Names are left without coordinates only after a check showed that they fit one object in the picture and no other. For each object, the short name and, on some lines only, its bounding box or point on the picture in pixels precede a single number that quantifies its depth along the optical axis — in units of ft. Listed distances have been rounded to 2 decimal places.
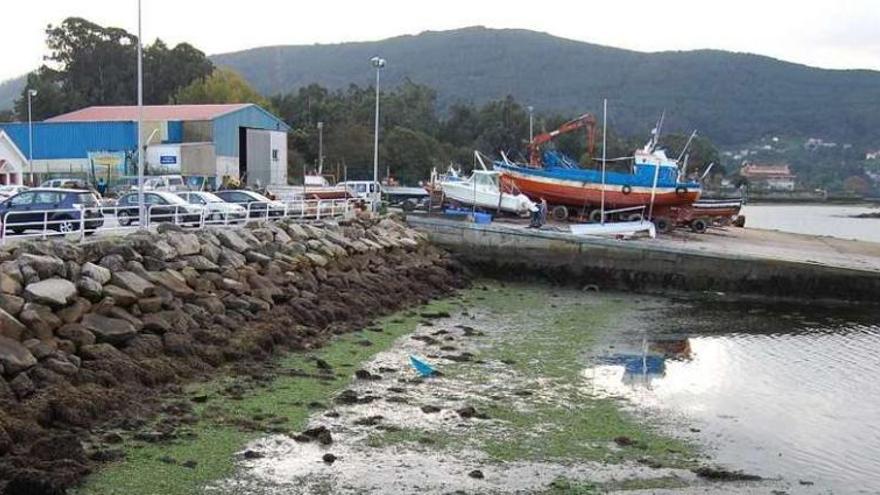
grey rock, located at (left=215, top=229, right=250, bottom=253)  67.72
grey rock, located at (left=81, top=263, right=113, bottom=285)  48.75
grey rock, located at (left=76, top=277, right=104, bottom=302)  47.06
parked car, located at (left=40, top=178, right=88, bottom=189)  117.60
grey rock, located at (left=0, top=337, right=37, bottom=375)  37.46
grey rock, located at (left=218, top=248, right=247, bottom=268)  63.57
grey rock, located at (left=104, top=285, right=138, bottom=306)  48.29
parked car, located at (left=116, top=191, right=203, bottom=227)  74.67
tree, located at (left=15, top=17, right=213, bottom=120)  289.33
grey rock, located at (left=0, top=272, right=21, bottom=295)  42.98
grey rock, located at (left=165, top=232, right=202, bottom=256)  60.34
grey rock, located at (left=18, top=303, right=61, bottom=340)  41.24
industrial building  163.73
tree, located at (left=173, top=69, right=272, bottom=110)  252.21
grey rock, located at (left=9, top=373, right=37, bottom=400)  36.45
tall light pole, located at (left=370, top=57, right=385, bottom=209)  116.06
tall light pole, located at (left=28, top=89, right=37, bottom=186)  169.91
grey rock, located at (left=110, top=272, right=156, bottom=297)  50.06
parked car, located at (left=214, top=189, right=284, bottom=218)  90.53
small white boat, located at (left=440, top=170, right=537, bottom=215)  123.95
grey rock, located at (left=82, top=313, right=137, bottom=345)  44.27
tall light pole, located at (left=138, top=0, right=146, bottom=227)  67.07
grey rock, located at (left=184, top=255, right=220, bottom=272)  59.93
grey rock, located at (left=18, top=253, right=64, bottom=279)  46.29
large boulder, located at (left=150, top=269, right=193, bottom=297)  53.68
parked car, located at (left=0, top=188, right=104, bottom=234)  68.54
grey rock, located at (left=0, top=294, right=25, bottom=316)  41.24
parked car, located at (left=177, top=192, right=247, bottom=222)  79.95
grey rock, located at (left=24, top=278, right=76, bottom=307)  43.62
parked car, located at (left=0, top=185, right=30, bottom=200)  97.32
